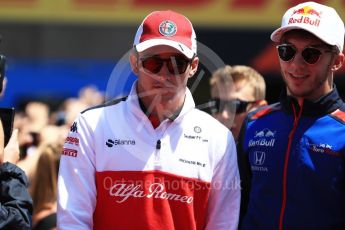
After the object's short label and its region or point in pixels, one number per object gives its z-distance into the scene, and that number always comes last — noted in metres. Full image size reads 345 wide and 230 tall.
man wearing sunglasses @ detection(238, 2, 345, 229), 8.09
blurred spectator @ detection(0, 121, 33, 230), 7.62
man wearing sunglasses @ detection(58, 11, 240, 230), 7.73
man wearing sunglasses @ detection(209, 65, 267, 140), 10.98
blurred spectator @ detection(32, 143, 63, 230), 11.55
